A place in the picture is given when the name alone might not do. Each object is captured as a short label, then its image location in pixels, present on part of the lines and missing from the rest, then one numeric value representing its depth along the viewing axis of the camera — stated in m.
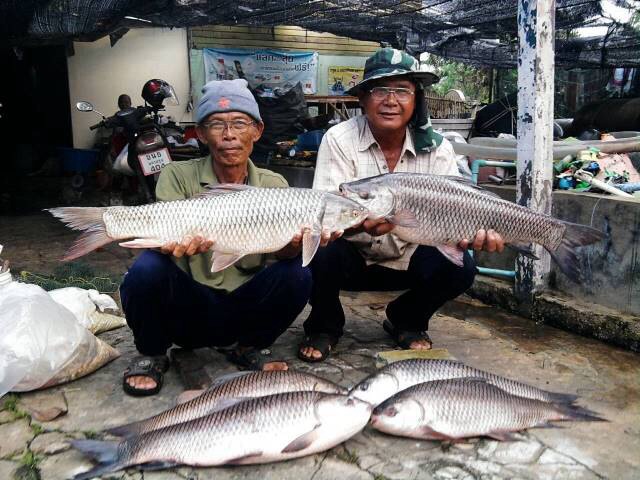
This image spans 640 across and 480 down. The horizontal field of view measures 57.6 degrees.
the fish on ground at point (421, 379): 2.83
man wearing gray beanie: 3.10
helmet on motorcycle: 8.63
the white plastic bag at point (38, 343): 2.96
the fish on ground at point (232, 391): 2.59
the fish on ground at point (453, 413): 2.62
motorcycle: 8.02
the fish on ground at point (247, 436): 2.38
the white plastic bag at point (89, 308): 4.04
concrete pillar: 4.29
